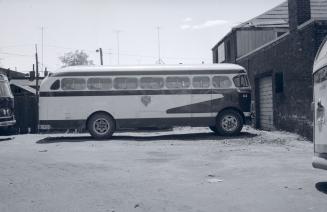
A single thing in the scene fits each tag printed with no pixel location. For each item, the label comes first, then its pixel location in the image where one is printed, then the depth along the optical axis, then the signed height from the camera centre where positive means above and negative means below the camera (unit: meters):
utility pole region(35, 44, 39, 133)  44.21 +5.21
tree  99.34 +12.04
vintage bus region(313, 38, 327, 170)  6.50 -0.03
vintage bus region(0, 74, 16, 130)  17.03 +0.25
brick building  13.93 +1.43
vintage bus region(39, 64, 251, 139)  16.33 +0.39
